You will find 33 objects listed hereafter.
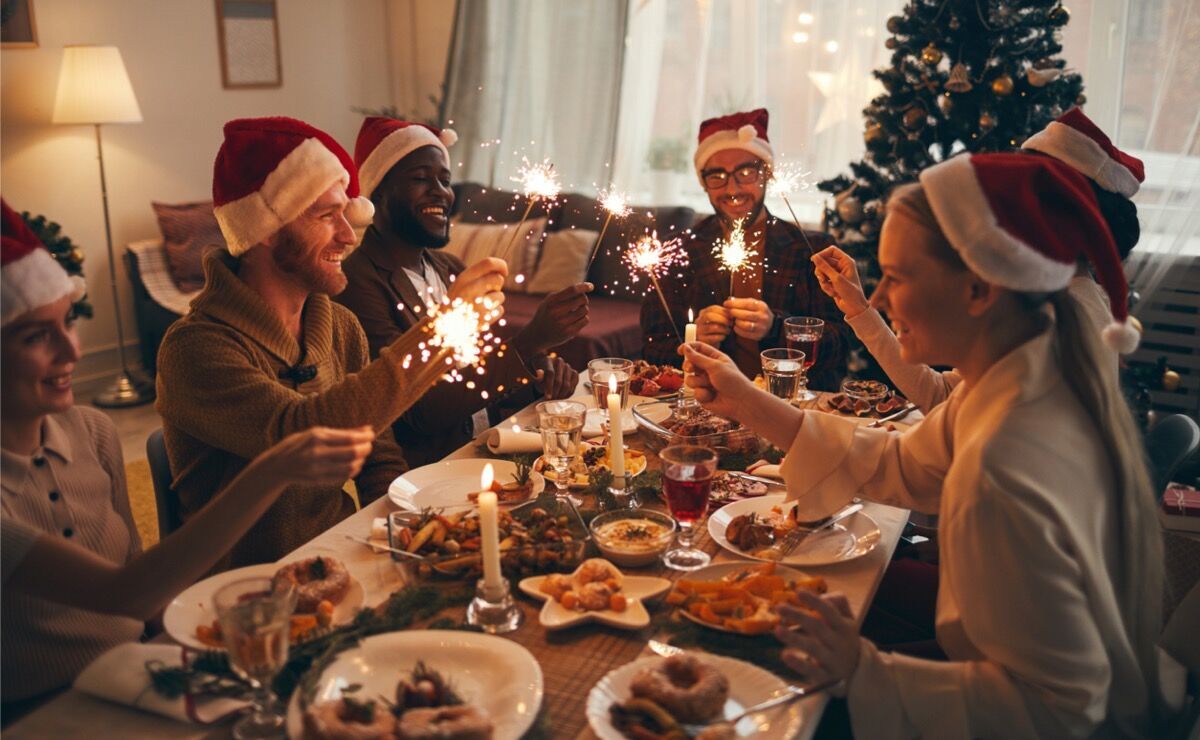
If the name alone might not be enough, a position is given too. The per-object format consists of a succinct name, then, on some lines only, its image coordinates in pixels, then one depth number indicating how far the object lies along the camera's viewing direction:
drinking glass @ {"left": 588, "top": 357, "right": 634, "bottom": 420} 2.37
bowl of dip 1.67
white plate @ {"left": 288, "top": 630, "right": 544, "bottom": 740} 1.29
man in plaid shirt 3.19
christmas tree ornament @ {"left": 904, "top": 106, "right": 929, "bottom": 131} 4.11
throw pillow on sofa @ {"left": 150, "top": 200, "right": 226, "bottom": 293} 5.67
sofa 5.52
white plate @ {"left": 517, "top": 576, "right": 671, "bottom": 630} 1.47
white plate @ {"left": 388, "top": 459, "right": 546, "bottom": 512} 1.98
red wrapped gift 2.97
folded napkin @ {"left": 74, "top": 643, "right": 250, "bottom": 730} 1.27
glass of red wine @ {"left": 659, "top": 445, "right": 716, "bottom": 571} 1.71
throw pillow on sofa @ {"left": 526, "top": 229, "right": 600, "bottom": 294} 5.51
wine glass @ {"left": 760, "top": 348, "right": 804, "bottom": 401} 2.44
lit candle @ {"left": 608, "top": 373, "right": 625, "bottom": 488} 1.92
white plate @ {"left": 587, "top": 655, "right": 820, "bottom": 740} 1.26
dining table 1.27
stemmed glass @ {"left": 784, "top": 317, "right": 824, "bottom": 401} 2.56
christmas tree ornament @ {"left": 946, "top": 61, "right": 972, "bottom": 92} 3.94
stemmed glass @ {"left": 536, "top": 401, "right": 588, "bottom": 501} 2.04
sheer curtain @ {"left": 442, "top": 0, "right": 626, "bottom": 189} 6.17
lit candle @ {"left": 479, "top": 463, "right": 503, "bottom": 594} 1.44
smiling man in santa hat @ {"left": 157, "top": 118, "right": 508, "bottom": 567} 2.04
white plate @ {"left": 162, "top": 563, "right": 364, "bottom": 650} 1.44
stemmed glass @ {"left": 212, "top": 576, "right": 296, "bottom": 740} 1.22
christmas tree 3.90
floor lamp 5.18
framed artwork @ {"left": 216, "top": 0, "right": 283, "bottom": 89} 6.18
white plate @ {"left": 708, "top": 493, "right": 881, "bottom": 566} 1.73
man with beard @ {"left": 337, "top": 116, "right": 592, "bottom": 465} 2.71
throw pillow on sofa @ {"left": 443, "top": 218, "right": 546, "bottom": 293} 5.63
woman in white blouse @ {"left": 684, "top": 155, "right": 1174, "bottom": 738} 1.35
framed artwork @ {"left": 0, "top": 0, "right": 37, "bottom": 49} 5.13
